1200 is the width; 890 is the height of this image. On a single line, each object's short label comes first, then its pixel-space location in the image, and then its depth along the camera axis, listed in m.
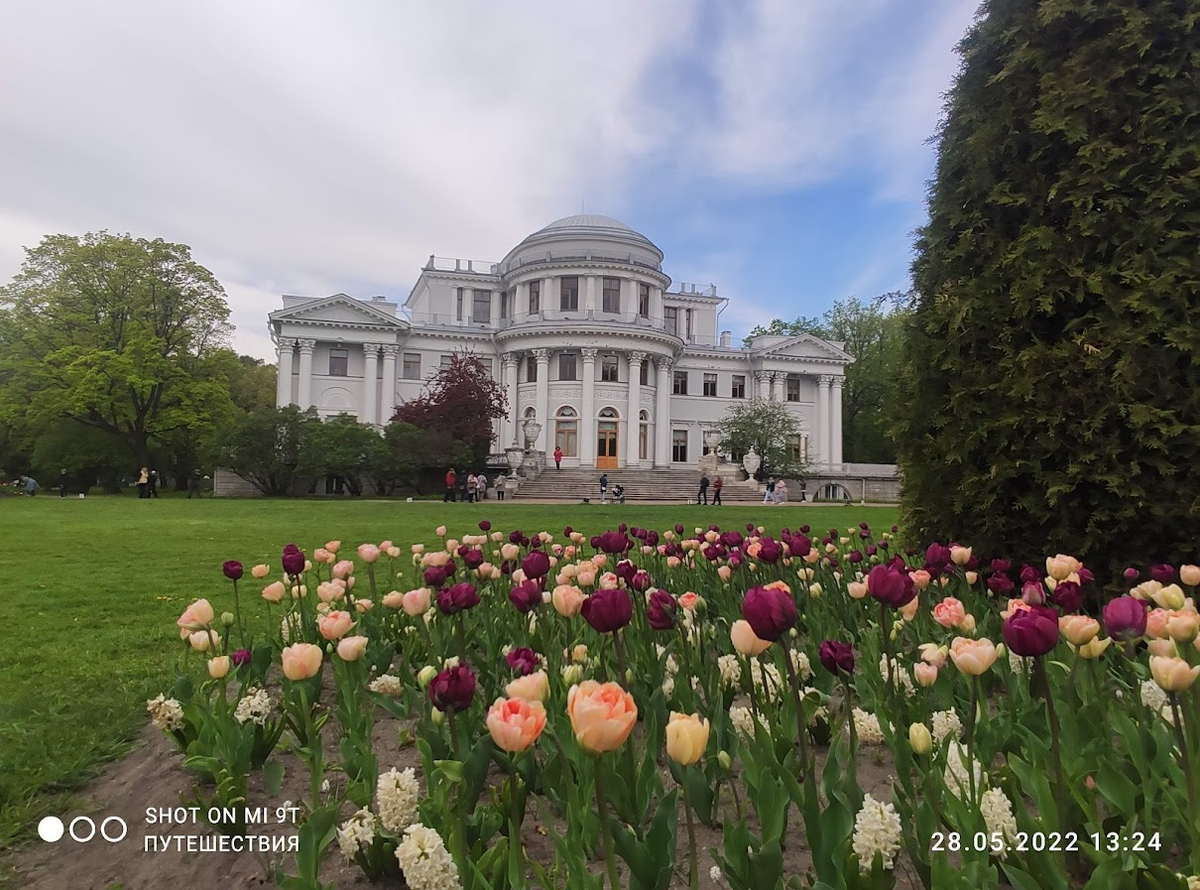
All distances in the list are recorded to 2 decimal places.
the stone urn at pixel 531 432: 37.50
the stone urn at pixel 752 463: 36.97
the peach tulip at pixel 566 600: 2.46
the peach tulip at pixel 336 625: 2.33
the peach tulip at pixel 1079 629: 1.86
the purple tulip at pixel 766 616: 1.75
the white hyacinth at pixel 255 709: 2.61
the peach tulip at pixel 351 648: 2.22
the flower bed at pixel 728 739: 1.58
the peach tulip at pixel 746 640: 1.96
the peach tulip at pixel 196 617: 2.73
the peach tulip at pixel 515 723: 1.35
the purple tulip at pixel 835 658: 2.09
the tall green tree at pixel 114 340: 33.47
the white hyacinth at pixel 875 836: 1.64
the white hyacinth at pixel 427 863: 1.50
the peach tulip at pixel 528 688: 1.59
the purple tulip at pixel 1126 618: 1.97
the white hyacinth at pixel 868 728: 2.45
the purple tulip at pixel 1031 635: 1.65
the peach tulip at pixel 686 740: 1.34
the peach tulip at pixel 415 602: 2.70
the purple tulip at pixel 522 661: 1.94
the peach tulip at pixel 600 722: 1.26
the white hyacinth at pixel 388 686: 2.94
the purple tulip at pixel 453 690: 1.63
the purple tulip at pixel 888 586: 2.06
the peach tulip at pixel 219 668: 2.45
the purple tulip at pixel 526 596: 2.67
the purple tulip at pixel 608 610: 1.86
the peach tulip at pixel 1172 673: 1.59
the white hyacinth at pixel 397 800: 1.86
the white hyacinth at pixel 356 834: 1.84
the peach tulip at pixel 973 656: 1.77
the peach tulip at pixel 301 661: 2.08
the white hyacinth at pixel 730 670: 2.89
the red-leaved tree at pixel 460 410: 34.28
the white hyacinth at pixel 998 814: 1.69
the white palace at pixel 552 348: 42.66
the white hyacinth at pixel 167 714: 2.57
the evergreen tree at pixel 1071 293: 4.17
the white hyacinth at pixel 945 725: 2.18
